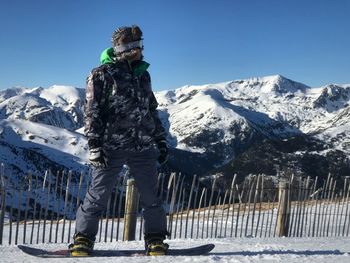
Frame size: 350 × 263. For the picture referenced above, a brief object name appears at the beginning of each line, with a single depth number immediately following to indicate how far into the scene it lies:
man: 4.55
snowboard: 4.57
